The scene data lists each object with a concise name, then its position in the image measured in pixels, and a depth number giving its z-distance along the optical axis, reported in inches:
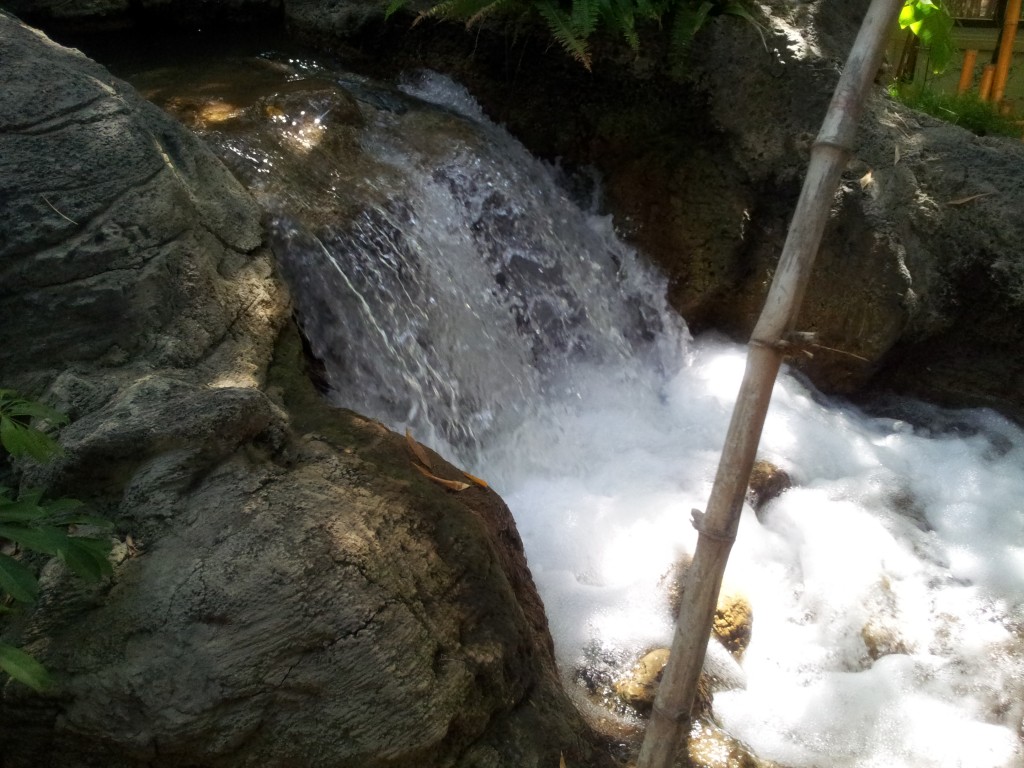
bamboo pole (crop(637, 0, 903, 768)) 61.3
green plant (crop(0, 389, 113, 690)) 62.9
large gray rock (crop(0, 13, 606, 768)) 75.5
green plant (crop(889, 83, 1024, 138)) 221.9
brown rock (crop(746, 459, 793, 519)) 154.4
